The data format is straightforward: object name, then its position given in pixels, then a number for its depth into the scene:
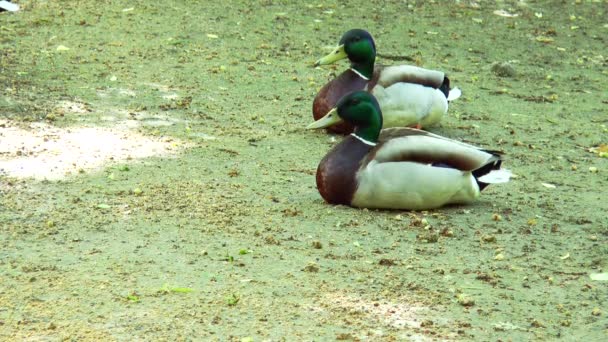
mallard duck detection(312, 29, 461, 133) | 17.31
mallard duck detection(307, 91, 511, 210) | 13.29
